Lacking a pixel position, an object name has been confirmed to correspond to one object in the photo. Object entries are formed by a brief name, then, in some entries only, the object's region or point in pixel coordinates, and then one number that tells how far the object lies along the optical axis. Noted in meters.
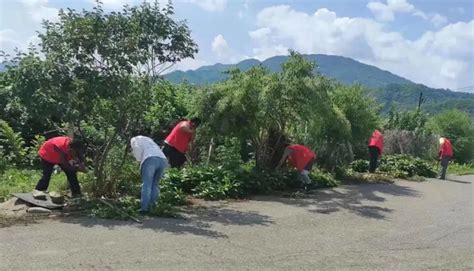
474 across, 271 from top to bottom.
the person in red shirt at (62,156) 9.64
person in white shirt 9.28
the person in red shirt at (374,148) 17.78
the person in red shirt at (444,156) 19.45
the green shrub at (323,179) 14.40
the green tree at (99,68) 8.89
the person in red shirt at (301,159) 13.16
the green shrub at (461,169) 24.12
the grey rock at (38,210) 8.75
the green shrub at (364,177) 16.36
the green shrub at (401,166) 18.52
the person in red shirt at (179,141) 12.38
